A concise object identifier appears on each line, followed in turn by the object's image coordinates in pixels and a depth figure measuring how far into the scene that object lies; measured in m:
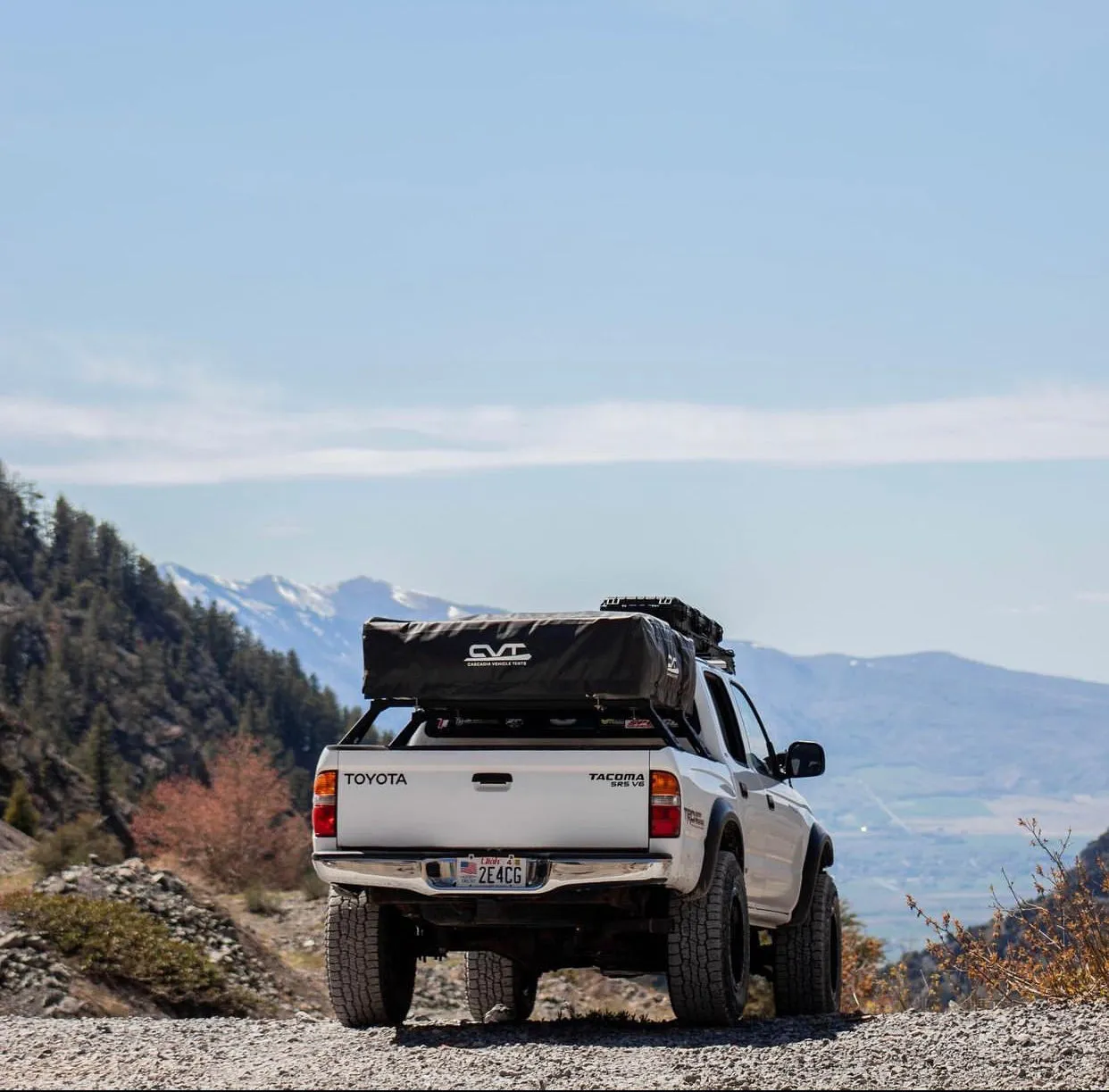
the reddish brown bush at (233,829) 60.88
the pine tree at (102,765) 81.50
